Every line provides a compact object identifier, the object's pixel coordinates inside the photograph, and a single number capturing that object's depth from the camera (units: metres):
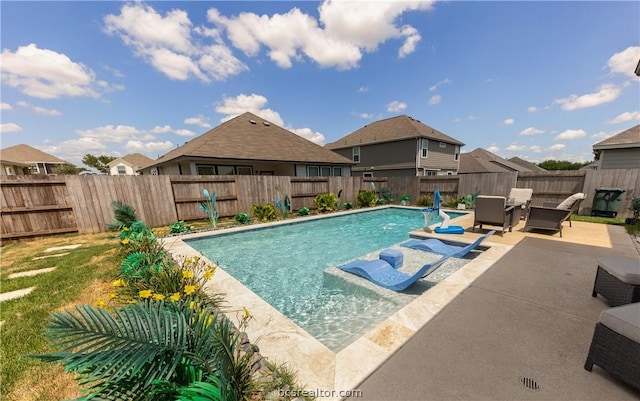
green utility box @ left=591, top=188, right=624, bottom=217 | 9.00
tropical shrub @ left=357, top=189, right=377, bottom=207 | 13.50
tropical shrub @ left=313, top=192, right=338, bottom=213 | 11.91
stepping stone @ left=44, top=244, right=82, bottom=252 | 5.91
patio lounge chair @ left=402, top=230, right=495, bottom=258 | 5.55
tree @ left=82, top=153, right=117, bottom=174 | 51.22
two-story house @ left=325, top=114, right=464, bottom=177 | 19.31
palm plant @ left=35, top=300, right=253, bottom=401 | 1.05
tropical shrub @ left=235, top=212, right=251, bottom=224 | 9.02
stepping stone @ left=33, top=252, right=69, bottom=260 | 5.26
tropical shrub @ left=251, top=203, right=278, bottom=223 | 9.60
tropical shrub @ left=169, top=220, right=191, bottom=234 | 7.44
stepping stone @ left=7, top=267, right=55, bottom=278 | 4.23
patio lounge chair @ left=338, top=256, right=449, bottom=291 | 3.72
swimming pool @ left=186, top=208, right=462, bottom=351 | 3.44
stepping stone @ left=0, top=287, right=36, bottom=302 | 3.38
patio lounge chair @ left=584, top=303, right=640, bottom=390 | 1.66
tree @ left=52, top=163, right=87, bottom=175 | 35.73
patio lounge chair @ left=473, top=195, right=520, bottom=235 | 6.25
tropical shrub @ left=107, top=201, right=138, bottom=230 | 6.56
